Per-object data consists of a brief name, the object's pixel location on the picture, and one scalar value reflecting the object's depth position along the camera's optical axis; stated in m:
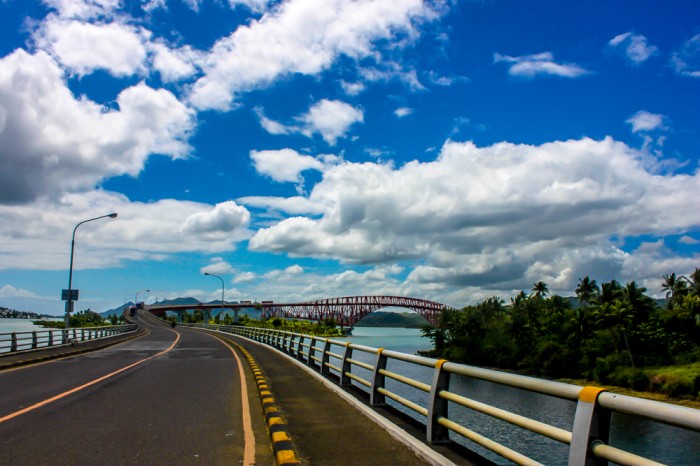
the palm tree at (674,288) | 99.62
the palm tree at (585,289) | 123.31
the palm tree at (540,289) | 158.46
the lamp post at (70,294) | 32.98
